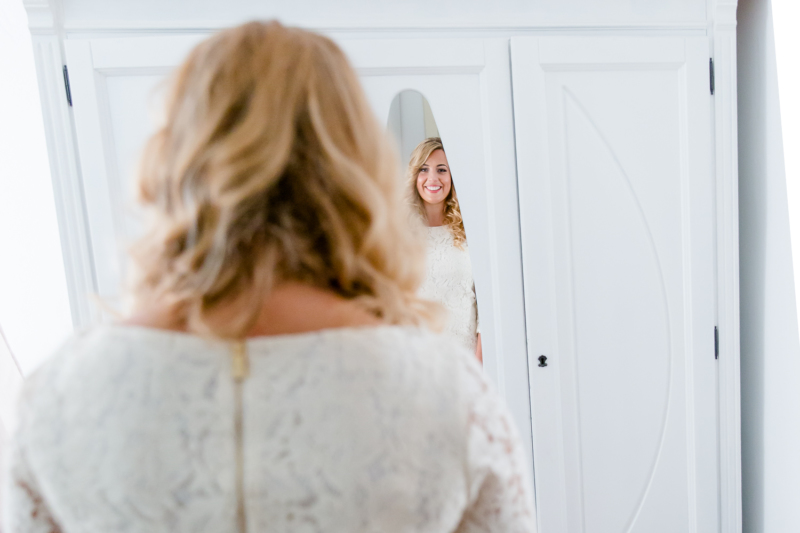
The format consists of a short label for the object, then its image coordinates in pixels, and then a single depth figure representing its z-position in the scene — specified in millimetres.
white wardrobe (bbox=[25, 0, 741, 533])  1285
